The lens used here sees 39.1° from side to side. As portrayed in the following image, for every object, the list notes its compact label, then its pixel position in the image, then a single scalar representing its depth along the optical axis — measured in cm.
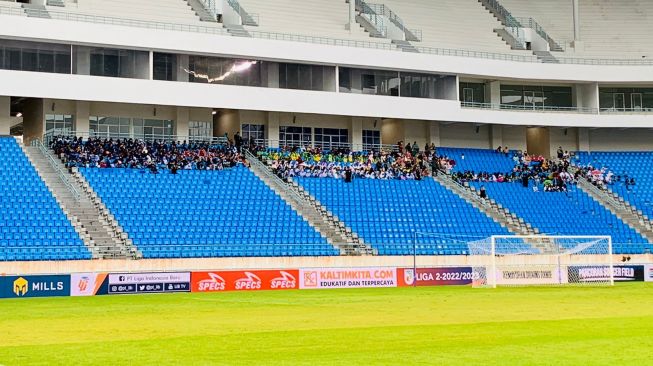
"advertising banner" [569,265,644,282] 4019
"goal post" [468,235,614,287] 3828
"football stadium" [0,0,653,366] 2028
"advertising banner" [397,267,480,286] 3884
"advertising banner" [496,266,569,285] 3822
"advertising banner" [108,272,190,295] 3359
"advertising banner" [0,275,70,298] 3195
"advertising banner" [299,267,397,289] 3725
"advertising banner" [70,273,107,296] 3281
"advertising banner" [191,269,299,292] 3528
